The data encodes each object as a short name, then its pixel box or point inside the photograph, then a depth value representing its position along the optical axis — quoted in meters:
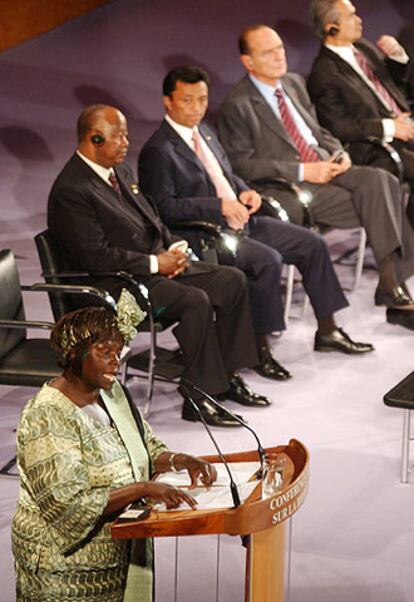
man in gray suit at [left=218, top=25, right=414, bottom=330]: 13.57
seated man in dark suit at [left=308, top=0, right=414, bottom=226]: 14.88
